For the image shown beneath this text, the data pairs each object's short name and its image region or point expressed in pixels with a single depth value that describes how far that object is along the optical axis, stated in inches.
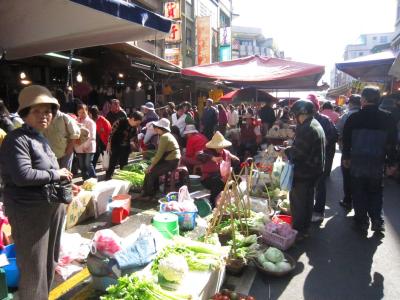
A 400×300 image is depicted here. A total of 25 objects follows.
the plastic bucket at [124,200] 227.9
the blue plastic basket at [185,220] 204.8
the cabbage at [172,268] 119.6
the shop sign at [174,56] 846.5
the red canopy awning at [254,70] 286.2
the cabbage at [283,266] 157.3
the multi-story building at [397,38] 1214.0
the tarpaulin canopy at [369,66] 362.3
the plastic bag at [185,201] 208.4
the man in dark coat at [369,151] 197.0
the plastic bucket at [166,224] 173.2
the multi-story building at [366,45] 3535.9
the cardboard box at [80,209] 209.7
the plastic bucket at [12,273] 139.0
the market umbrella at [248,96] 498.1
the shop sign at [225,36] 1307.8
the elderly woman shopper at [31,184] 99.4
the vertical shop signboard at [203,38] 1045.8
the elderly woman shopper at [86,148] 290.4
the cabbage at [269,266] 156.7
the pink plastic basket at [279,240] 181.0
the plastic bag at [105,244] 136.6
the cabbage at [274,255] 161.4
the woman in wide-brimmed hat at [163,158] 261.7
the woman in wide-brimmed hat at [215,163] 234.4
